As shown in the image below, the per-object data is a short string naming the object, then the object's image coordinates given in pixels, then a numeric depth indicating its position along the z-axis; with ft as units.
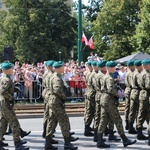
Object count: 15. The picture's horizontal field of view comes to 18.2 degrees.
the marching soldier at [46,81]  34.09
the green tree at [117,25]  145.69
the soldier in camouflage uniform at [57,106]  32.35
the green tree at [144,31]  99.81
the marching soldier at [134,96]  37.88
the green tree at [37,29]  169.48
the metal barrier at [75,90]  65.10
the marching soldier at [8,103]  31.96
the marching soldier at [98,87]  34.56
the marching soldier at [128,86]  39.65
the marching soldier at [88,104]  38.65
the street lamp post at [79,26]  76.07
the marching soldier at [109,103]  33.09
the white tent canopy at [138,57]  81.10
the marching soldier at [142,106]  36.65
